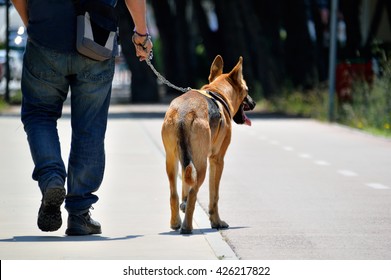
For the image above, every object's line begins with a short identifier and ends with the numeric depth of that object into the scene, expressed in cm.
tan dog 1823
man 1745
